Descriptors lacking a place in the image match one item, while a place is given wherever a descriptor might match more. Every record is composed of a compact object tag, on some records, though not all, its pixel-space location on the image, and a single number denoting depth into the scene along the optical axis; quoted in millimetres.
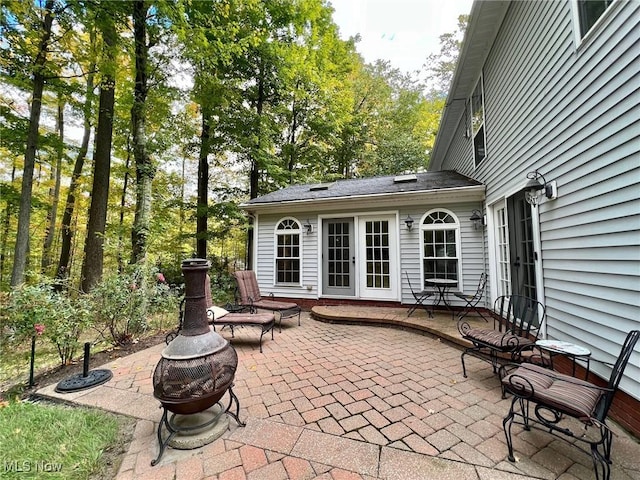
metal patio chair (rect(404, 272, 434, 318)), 5411
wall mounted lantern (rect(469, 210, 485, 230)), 5426
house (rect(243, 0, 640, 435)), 2102
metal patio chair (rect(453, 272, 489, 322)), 5223
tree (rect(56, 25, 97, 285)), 8328
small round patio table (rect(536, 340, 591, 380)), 2100
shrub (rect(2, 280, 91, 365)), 3002
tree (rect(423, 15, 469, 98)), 13641
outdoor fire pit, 1897
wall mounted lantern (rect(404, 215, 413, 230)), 5863
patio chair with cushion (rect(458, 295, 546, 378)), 2787
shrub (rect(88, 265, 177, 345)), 3963
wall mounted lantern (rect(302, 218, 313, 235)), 6648
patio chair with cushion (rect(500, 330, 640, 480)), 1630
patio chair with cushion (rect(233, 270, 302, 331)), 5118
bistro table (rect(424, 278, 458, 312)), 5145
